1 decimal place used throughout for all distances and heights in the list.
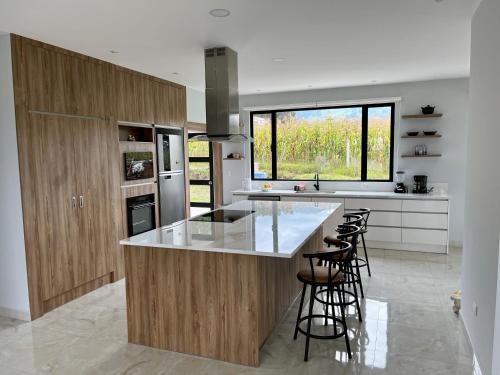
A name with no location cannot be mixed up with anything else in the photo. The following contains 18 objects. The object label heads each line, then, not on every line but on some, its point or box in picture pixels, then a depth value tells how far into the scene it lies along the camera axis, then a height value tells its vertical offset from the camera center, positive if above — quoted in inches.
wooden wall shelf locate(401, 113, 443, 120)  232.9 +25.1
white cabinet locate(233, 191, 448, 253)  222.1 -40.4
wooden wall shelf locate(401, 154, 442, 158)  235.9 -0.1
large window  256.1 +10.0
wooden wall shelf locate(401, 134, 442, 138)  234.4 +12.5
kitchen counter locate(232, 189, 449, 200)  224.5 -24.3
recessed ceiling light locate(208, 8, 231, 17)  113.9 +45.3
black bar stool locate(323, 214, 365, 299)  144.7 -29.3
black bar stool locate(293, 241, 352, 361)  108.6 -37.7
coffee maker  238.1 -18.7
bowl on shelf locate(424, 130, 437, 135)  236.1 +15.0
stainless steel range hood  153.5 +26.9
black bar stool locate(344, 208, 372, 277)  166.6 -26.1
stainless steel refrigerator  213.0 -9.5
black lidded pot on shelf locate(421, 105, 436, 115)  233.1 +28.8
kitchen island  107.0 -39.2
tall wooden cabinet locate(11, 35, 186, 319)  137.7 -1.7
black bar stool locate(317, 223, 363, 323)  126.9 -34.6
